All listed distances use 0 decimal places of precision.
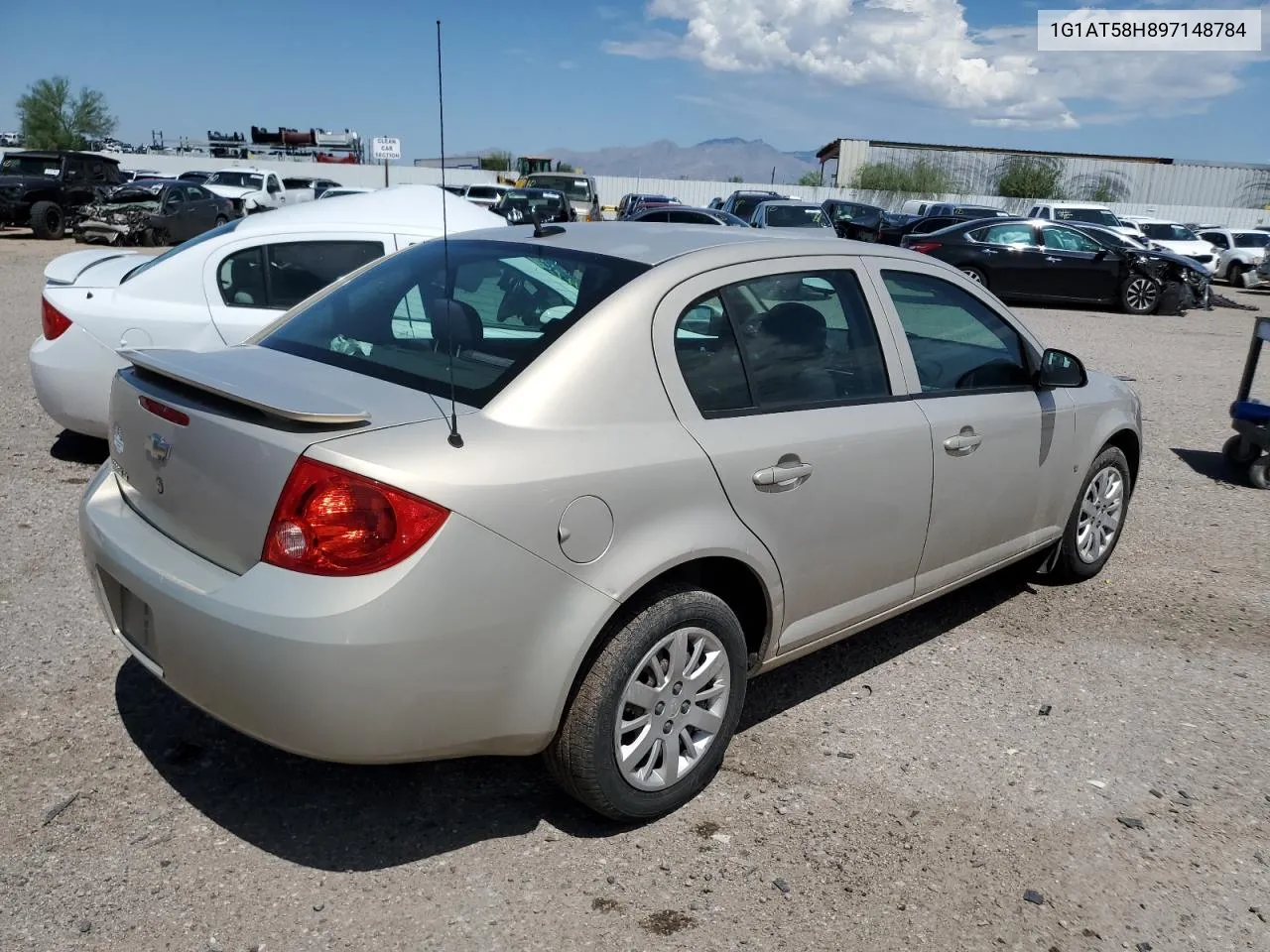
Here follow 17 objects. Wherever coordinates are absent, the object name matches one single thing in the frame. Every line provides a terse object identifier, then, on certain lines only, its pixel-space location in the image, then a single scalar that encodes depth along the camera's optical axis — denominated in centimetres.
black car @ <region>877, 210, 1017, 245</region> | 2422
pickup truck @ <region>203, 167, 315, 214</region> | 2464
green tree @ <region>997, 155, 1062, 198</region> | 5631
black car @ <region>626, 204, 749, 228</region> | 1811
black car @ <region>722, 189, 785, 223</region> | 2442
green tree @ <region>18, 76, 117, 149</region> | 6281
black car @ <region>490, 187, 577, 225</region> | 2006
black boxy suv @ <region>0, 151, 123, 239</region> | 2344
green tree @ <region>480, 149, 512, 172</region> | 7462
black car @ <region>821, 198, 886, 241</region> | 2348
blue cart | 714
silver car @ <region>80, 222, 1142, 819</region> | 244
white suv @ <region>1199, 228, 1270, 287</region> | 2702
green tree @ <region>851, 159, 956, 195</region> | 5631
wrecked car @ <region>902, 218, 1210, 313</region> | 1850
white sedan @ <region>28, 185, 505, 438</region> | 577
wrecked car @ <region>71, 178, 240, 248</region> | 2280
